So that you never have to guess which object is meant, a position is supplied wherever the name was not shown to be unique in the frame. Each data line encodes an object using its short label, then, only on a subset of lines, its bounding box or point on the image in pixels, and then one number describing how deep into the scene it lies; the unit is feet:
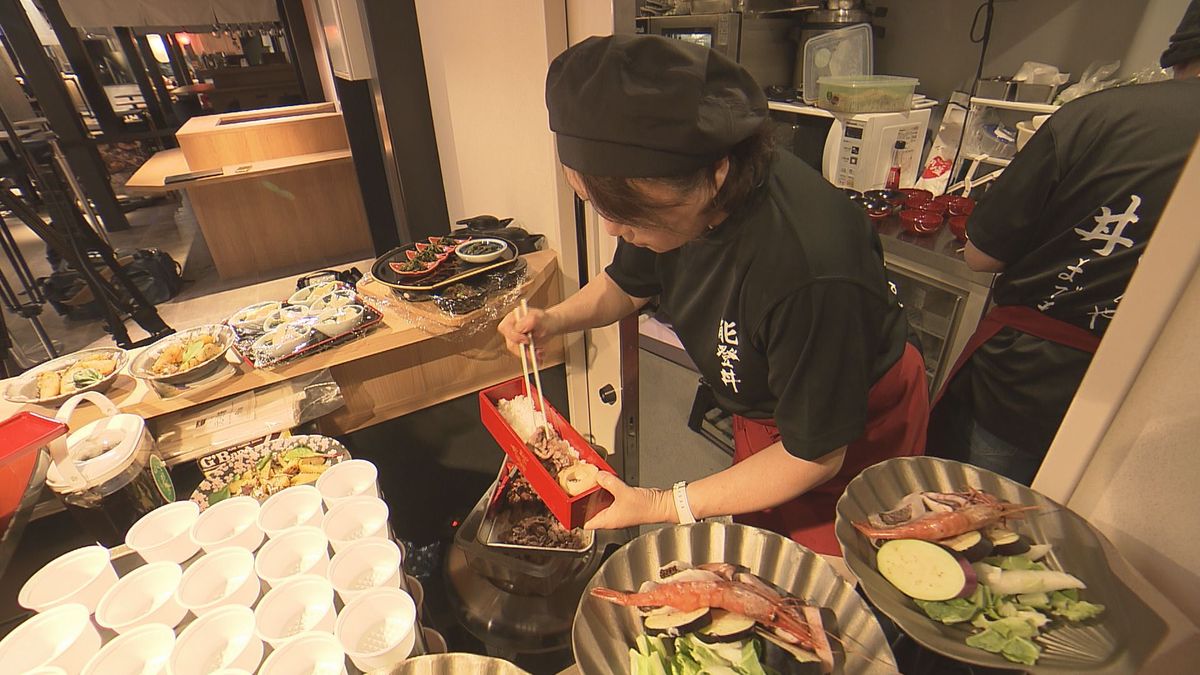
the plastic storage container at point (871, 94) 9.67
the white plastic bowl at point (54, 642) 2.64
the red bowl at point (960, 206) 8.63
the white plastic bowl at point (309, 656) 2.56
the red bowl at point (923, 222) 8.54
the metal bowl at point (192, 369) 4.98
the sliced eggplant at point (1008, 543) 2.24
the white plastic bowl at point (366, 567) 2.96
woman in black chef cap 2.80
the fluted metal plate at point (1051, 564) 1.86
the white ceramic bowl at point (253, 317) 5.70
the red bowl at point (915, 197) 9.36
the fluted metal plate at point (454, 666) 2.29
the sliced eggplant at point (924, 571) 2.11
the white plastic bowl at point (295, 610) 2.75
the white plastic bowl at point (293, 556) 3.07
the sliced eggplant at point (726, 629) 2.23
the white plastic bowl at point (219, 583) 2.89
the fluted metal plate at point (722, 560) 2.14
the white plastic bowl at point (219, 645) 2.61
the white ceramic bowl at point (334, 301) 5.96
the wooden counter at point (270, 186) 15.07
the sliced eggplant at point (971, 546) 2.20
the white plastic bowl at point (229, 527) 3.23
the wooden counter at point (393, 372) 5.11
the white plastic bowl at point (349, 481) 3.59
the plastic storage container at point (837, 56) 11.11
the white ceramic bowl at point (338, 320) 5.61
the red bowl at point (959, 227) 8.21
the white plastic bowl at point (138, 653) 2.61
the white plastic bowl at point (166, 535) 3.22
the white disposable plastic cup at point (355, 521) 3.27
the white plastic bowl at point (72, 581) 2.95
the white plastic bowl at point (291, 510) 3.35
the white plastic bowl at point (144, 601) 2.84
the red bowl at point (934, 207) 8.81
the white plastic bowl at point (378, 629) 2.57
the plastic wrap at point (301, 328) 5.35
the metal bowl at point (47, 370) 4.79
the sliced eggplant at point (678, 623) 2.28
